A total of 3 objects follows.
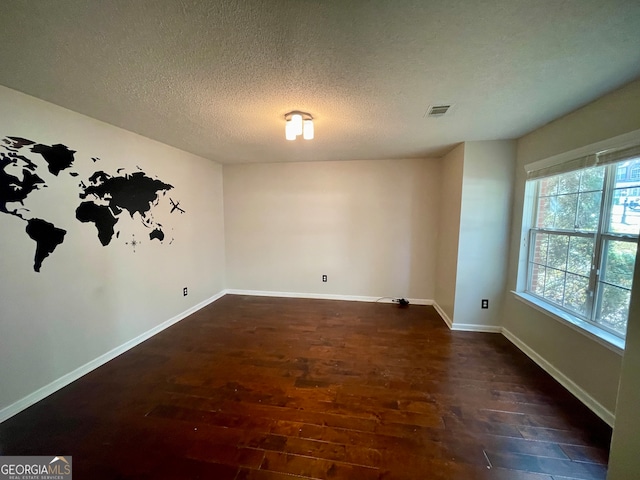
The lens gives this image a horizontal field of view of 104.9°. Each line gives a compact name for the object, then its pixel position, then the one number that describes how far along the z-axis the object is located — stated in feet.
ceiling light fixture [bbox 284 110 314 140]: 6.87
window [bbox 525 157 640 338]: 5.81
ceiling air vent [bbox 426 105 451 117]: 6.51
